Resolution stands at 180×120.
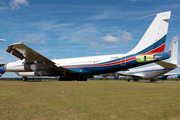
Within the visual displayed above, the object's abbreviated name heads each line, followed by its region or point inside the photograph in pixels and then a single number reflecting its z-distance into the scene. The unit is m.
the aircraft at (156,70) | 30.52
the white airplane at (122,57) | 19.27
